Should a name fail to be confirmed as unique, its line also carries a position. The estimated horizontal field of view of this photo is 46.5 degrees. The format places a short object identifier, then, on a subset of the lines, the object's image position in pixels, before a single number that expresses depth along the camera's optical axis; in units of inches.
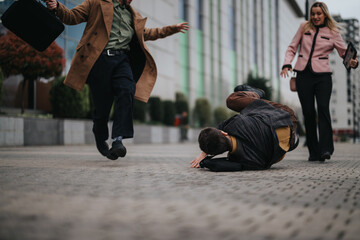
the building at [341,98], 4128.9
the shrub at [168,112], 836.0
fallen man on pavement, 138.7
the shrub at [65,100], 519.8
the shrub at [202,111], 1045.8
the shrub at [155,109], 789.9
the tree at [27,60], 440.3
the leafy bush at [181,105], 915.4
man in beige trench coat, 171.6
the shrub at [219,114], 1144.8
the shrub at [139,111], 722.6
